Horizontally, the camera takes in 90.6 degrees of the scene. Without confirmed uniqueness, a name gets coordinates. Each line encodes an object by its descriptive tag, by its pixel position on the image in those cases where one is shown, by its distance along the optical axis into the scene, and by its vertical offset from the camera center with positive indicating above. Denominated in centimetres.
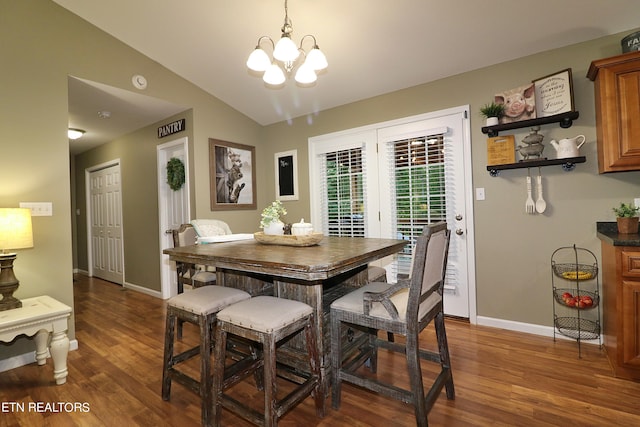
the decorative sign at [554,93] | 247 +89
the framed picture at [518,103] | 260 +86
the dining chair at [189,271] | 294 -53
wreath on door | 396 +58
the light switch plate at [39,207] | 252 +14
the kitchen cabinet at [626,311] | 194 -68
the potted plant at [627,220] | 216 -12
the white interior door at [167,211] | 414 +11
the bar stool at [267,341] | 145 -61
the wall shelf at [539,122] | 245 +68
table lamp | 218 -11
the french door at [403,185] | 305 +28
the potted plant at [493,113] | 274 +82
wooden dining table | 147 -25
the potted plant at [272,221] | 226 -4
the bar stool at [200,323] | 165 -58
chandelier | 192 +99
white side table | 201 -66
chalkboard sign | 424 +55
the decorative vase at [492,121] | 276 +75
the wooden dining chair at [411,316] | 150 -54
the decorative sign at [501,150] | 273 +50
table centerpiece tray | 199 -16
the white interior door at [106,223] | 514 -2
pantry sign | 386 +115
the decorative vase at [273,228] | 226 -9
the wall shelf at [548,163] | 243 +34
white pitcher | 245 +45
